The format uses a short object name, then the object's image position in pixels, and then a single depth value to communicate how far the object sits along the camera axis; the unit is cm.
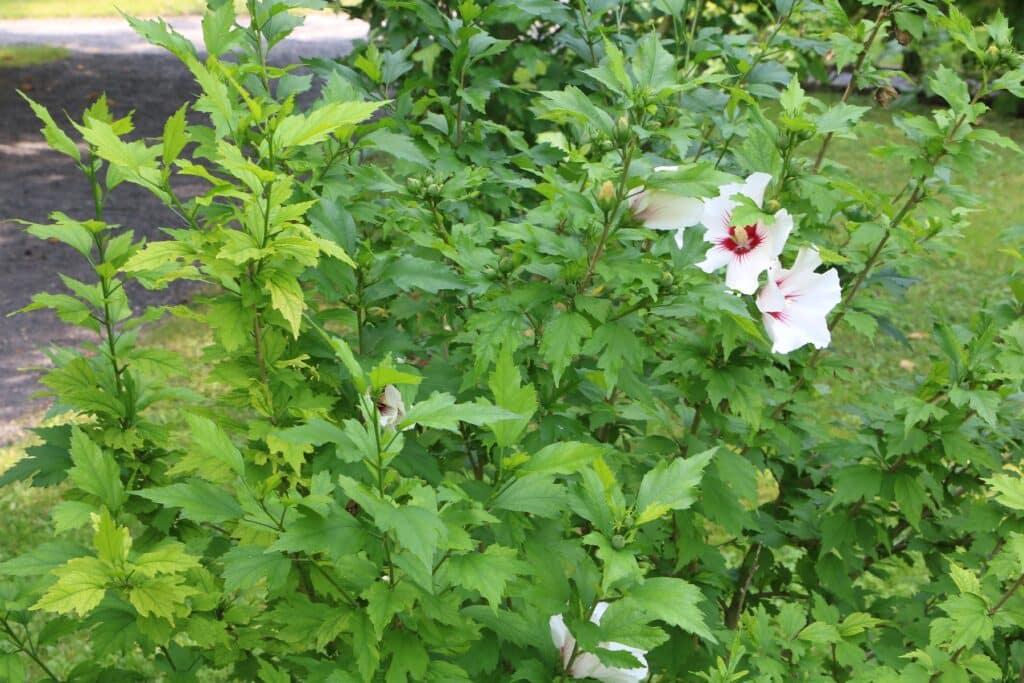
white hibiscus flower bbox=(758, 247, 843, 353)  168
